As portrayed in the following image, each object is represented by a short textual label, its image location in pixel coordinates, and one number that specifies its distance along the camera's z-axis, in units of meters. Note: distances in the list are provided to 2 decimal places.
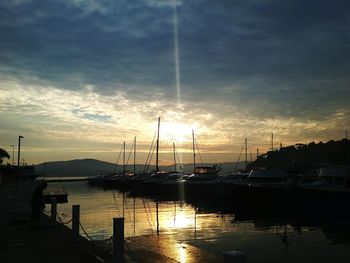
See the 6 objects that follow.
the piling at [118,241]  11.44
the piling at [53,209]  22.06
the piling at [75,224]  16.12
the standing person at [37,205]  20.02
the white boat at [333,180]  38.25
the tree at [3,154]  100.15
